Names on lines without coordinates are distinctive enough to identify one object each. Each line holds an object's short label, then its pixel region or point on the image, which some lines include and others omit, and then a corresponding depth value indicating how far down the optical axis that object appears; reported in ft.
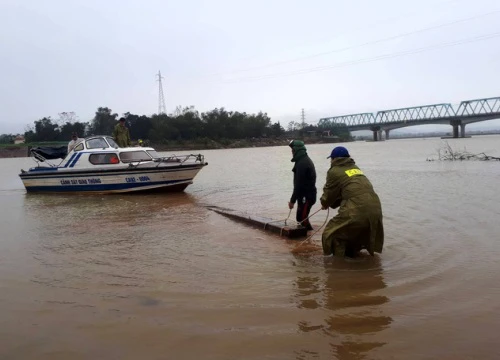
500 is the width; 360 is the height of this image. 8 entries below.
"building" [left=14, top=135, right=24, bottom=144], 315.04
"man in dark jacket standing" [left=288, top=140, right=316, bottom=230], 25.80
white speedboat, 52.54
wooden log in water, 25.86
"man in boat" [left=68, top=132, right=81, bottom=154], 57.57
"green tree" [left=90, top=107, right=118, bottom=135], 321.21
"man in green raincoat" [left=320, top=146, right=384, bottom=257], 18.90
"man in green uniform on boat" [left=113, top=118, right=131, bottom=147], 57.21
